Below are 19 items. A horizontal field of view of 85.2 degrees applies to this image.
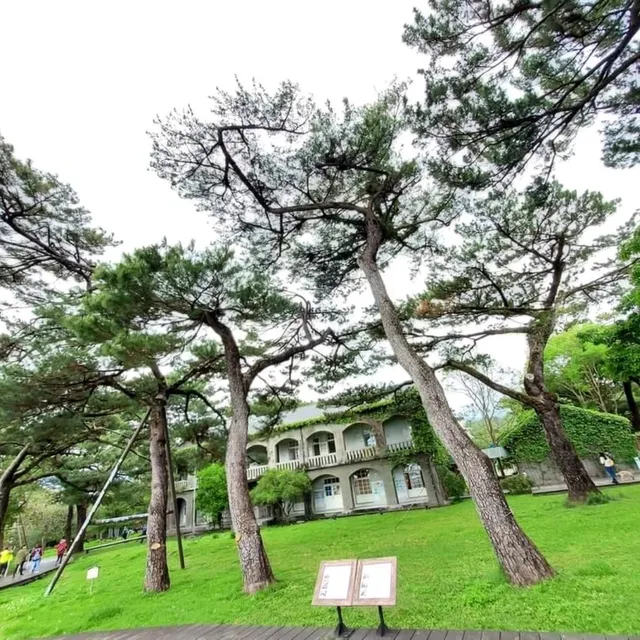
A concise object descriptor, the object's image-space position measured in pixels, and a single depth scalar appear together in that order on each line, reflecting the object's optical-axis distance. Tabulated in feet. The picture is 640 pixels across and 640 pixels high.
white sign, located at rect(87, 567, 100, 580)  21.95
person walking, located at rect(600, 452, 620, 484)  41.65
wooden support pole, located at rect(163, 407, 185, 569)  28.45
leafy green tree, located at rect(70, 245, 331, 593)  20.56
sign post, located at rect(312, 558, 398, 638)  9.98
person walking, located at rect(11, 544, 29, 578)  52.59
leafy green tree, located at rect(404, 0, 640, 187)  15.61
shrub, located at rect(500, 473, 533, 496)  50.06
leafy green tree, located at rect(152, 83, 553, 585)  18.94
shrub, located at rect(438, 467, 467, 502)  57.77
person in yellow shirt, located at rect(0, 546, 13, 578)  50.70
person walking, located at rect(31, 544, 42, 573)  54.80
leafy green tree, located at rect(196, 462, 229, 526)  66.69
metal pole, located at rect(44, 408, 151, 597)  24.61
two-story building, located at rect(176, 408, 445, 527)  61.57
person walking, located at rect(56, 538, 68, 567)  54.29
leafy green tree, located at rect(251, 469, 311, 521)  60.59
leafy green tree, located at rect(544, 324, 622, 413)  67.56
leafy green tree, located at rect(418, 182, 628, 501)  27.94
